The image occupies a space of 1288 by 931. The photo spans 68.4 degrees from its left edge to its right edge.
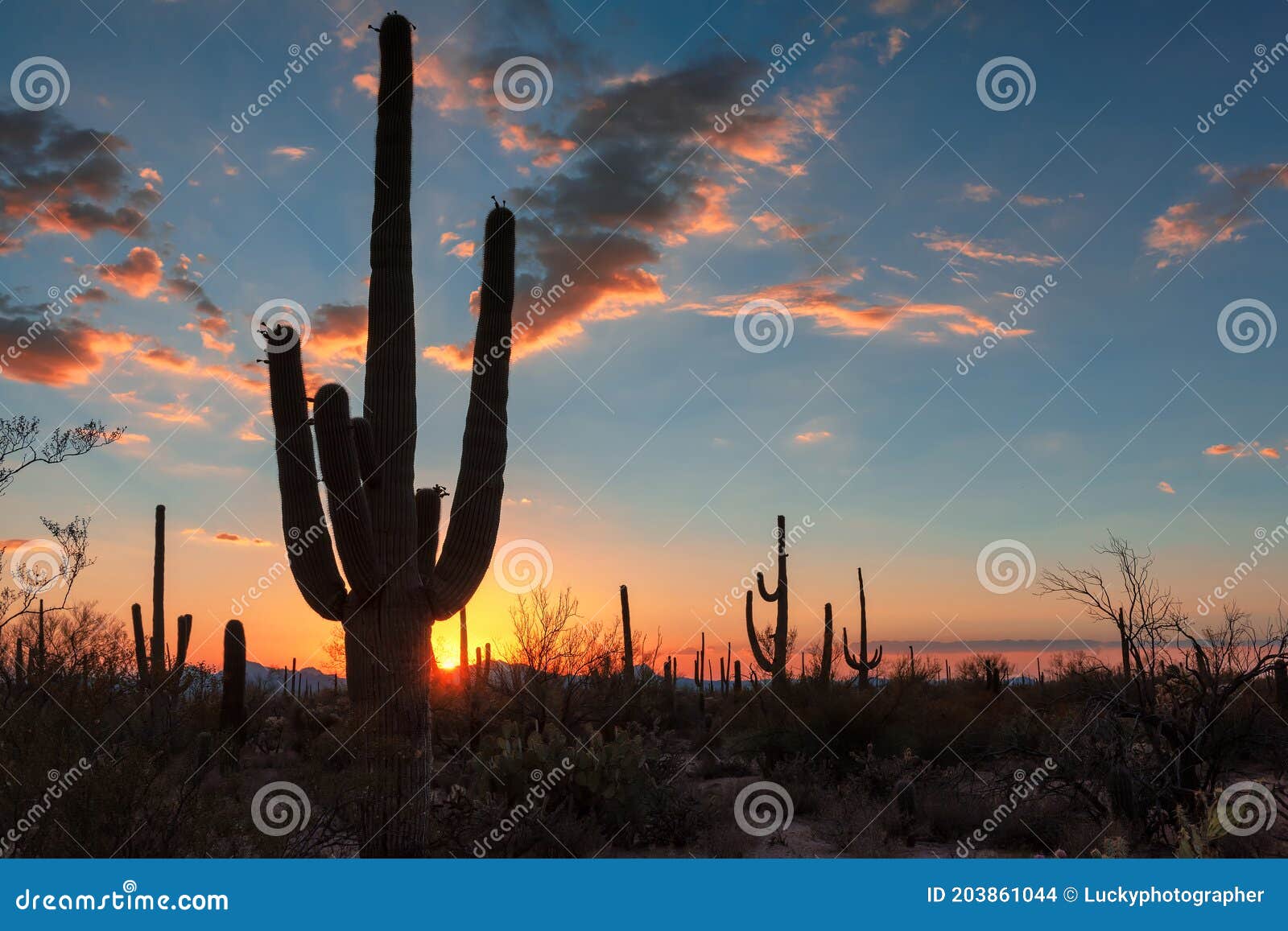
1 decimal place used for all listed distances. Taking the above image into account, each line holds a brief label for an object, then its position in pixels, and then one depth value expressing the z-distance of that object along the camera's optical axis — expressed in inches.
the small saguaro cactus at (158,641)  655.8
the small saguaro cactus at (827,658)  719.7
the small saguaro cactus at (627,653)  821.9
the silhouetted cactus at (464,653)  1196.9
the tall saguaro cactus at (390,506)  346.9
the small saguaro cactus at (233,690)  709.3
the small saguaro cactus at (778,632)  891.4
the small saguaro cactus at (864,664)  993.5
